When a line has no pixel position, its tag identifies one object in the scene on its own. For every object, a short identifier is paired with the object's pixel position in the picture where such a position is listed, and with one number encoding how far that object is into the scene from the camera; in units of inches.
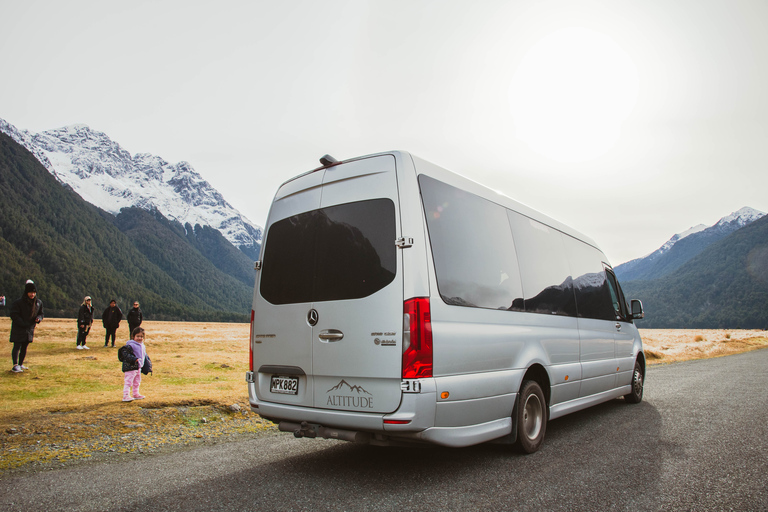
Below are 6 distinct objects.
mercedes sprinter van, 156.8
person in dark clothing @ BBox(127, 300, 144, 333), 658.5
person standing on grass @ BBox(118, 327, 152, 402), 321.1
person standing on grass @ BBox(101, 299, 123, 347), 692.7
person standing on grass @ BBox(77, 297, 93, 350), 655.1
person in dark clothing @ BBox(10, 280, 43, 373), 422.9
